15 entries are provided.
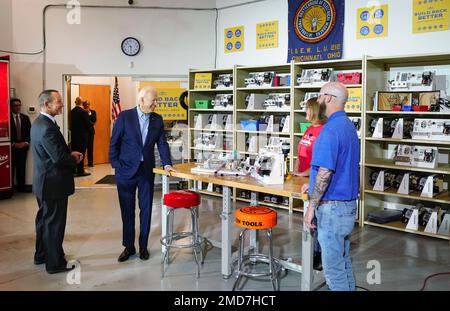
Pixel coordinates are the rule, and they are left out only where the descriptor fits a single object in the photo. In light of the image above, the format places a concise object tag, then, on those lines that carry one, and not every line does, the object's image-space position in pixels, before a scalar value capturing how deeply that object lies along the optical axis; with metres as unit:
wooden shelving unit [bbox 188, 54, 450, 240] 5.32
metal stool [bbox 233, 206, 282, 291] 3.42
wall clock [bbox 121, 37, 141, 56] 8.21
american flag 11.65
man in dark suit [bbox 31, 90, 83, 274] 3.83
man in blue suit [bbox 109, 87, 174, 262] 4.20
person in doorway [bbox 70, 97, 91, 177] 9.65
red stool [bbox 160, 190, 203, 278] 4.00
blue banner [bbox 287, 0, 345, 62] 6.44
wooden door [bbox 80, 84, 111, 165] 11.30
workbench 3.27
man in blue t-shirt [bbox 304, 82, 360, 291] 2.79
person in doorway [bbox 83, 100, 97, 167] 10.30
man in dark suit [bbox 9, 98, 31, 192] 7.63
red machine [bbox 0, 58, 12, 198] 7.30
